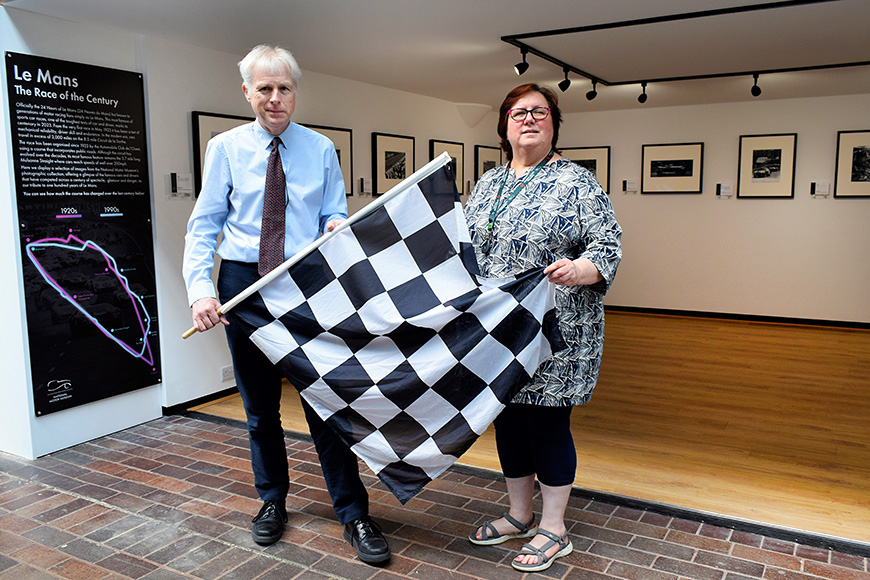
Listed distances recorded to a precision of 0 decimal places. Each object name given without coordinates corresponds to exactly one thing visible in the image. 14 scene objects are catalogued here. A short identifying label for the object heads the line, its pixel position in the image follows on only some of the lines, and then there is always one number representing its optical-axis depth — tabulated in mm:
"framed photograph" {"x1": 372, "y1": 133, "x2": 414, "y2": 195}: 6043
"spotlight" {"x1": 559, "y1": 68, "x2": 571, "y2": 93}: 5462
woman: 2264
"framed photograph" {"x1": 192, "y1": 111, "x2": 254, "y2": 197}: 4340
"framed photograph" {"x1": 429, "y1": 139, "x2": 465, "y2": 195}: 6914
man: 2379
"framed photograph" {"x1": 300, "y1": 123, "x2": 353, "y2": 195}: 5418
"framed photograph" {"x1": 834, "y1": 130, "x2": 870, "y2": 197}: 7078
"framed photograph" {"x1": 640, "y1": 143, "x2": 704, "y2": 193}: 7824
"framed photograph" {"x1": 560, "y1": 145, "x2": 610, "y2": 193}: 8344
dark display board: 3475
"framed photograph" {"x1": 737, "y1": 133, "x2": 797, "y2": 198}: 7387
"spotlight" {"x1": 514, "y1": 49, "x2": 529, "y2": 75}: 4762
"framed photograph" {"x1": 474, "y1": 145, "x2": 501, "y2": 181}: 7820
